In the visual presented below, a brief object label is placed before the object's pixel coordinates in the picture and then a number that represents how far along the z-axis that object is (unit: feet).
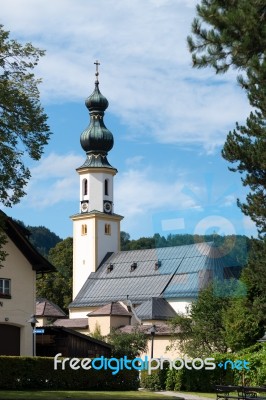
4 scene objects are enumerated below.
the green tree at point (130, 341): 171.42
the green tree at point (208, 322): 159.19
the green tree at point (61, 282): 301.63
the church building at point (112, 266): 235.20
